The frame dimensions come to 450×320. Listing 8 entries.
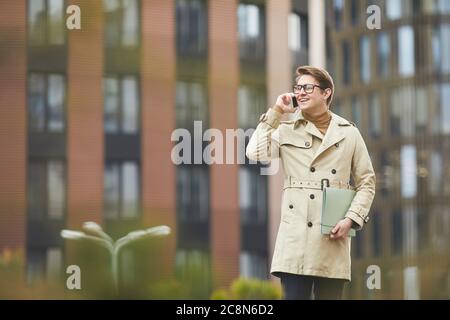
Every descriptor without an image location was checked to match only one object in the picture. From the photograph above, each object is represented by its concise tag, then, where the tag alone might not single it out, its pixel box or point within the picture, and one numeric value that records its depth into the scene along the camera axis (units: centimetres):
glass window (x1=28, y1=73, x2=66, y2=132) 1179
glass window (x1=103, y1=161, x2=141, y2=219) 1162
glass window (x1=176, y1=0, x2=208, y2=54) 1163
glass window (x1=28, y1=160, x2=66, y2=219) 1195
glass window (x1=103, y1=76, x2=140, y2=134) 1162
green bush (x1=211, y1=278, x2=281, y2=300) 1103
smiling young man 608
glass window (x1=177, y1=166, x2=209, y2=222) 1152
